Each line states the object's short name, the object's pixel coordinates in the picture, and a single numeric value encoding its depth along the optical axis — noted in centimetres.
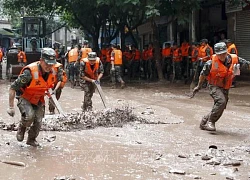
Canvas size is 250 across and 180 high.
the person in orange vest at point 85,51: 1647
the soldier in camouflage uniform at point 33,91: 632
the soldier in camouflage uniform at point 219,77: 795
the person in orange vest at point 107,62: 2006
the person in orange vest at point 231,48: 1400
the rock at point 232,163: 588
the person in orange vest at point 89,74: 1011
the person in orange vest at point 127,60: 2173
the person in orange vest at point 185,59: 1814
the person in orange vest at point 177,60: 1820
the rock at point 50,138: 745
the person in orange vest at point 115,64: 1700
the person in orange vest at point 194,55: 1647
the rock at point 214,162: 592
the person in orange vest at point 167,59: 1908
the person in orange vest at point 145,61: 2069
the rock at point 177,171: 552
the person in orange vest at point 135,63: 2141
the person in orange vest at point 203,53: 1524
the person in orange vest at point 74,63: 1705
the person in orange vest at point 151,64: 2028
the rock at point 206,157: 611
